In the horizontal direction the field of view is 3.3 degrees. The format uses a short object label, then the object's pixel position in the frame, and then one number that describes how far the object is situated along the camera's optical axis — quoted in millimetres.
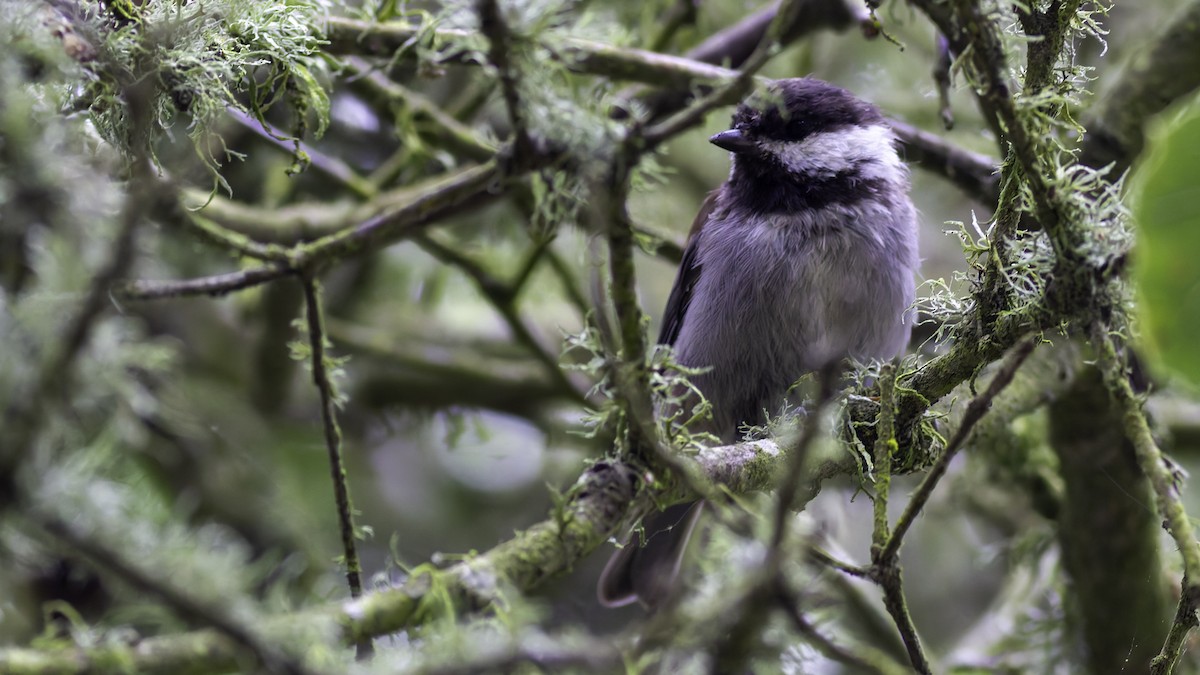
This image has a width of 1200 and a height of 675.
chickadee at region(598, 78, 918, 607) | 3613
